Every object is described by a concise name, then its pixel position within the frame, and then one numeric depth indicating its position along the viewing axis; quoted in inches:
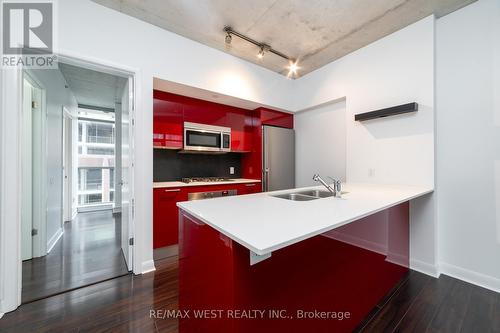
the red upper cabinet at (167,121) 109.4
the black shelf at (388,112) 87.4
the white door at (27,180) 90.9
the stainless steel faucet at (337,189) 67.6
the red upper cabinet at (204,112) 120.7
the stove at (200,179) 120.3
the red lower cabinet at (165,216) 96.0
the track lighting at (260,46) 97.0
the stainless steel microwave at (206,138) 118.9
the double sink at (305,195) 76.3
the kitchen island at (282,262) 32.6
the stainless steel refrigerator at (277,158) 141.5
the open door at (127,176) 86.8
